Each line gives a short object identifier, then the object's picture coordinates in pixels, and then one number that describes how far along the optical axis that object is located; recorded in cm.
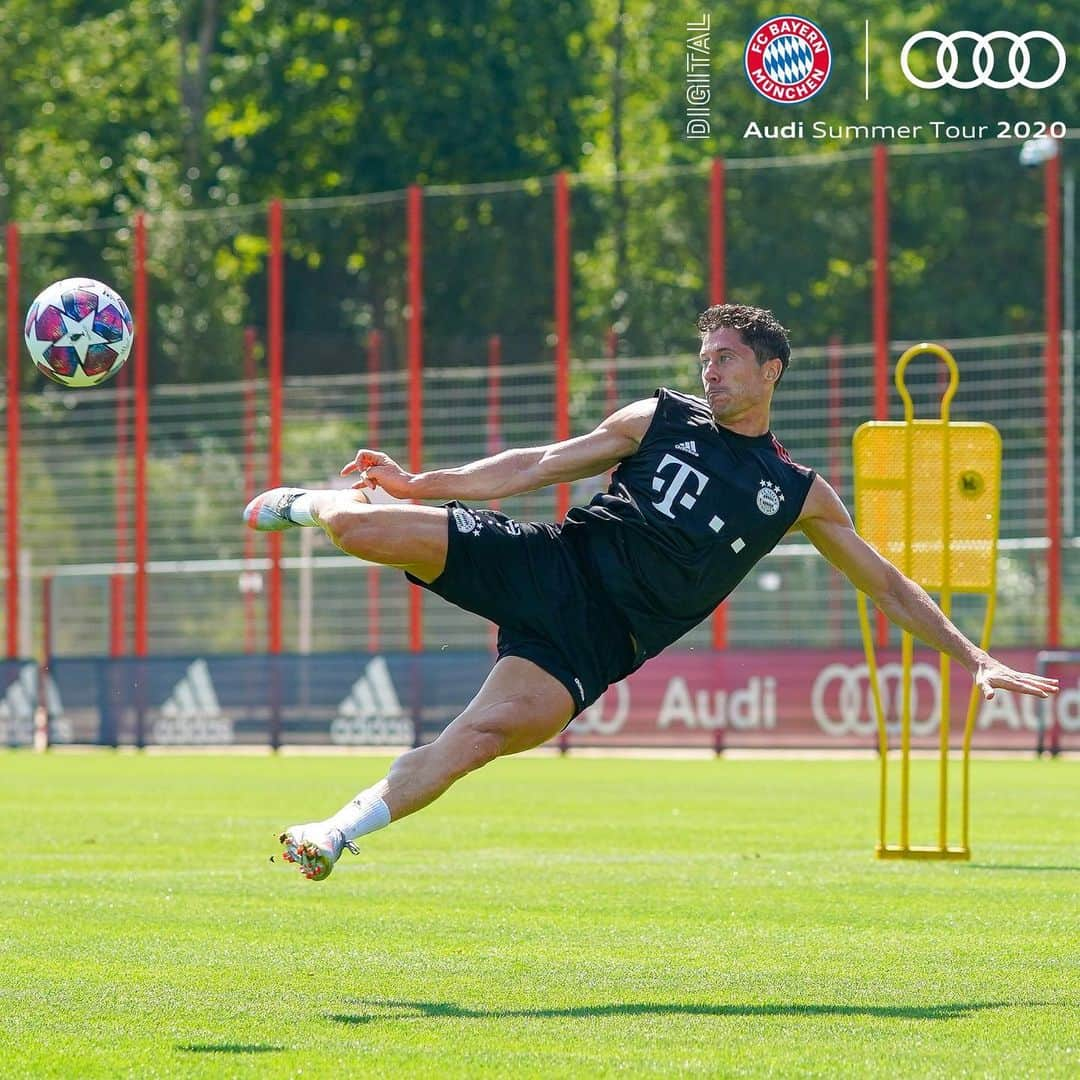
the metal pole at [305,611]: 3395
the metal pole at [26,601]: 3538
